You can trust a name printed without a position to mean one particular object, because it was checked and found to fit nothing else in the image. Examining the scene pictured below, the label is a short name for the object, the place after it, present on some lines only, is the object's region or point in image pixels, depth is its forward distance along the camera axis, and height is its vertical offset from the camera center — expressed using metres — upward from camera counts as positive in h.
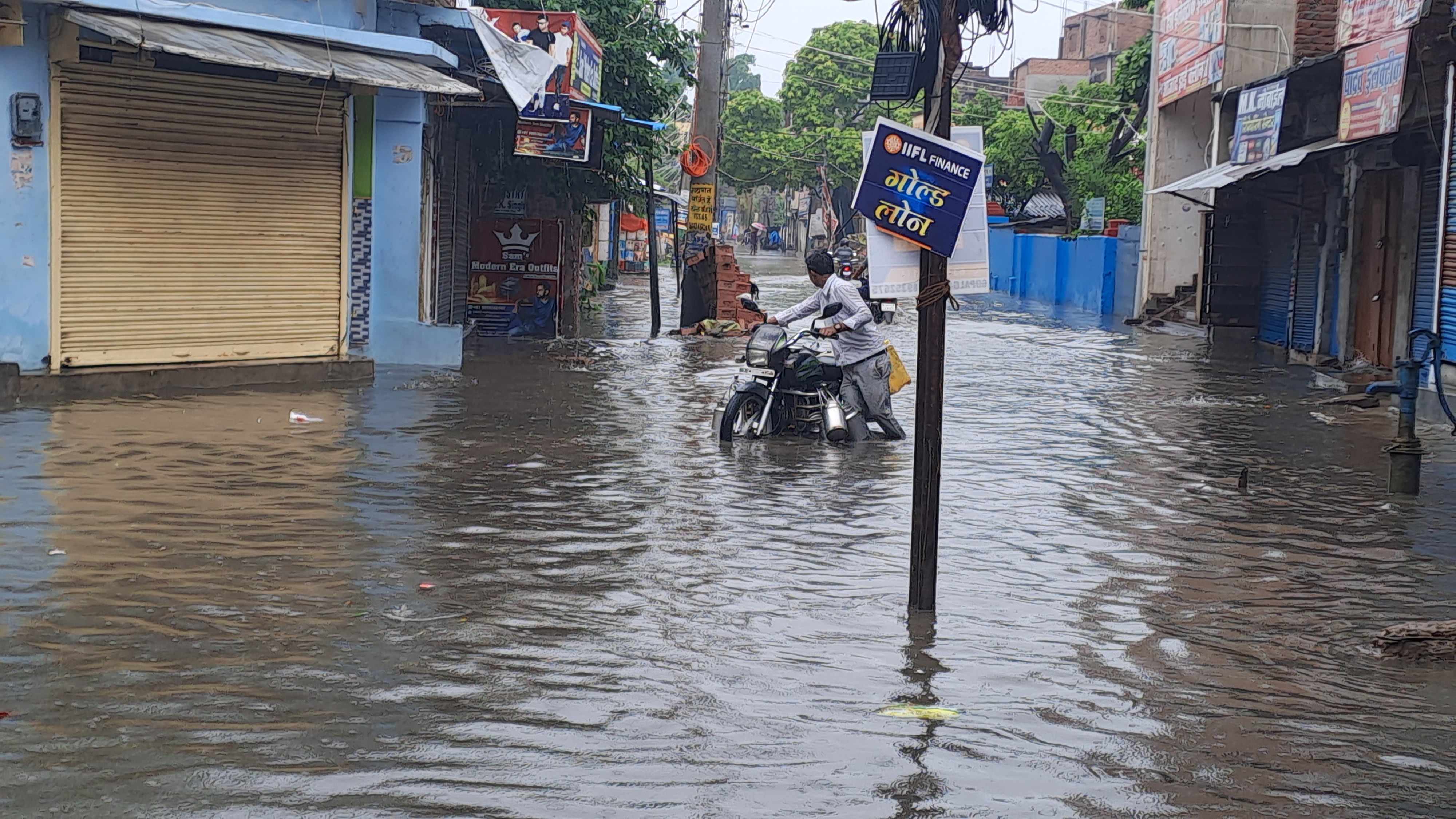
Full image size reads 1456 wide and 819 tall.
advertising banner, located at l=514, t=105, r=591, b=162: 18.42 +1.79
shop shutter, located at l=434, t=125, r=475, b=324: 20.94 +0.80
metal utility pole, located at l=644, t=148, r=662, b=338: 23.11 +0.65
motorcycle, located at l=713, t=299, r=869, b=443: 12.65 -0.87
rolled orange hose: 25.17 +2.12
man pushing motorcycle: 12.71 -0.51
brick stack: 25.22 +0.05
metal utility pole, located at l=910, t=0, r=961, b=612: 6.68 -0.34
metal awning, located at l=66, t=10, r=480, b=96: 12.26 +1.94
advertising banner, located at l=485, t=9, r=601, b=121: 18.03 +2.94
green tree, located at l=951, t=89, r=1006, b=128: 56.53 +7.27
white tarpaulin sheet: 16.61 +2.48
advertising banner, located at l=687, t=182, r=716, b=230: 25.84 +1.43
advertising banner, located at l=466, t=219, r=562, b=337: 22.67 +0.09
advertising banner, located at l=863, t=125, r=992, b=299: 6.66 +0.16
